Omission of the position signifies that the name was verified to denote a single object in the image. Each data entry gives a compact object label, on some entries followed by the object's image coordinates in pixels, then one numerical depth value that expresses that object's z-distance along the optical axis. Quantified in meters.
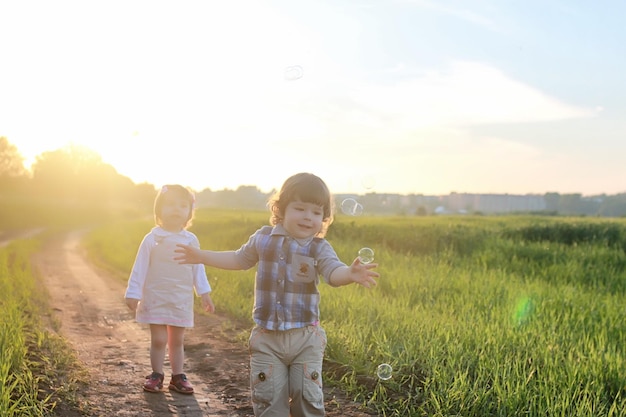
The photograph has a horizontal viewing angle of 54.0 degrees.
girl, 5.32
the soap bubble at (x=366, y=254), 4.78
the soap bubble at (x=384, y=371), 5.00
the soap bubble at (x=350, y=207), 6.03
